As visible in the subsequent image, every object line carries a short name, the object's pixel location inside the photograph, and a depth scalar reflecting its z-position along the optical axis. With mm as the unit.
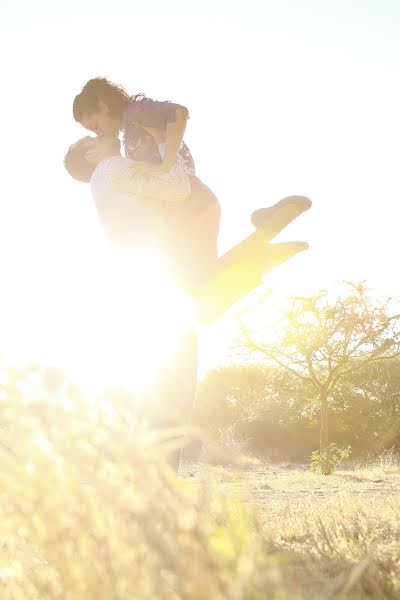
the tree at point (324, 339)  12812
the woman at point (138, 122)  2840
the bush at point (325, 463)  11701
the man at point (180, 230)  2744
